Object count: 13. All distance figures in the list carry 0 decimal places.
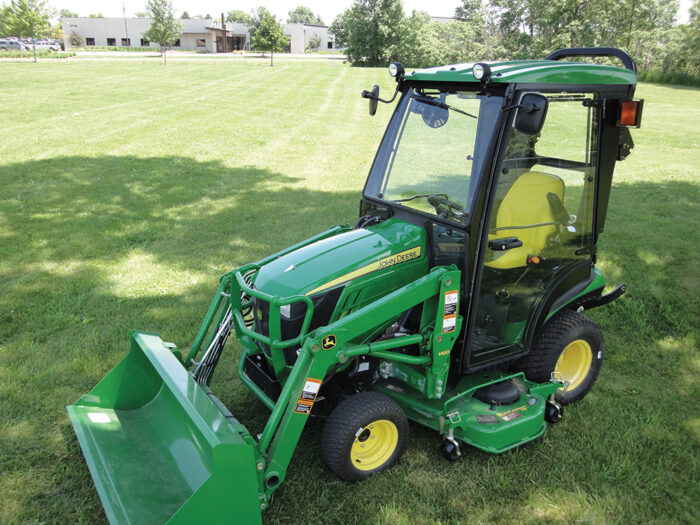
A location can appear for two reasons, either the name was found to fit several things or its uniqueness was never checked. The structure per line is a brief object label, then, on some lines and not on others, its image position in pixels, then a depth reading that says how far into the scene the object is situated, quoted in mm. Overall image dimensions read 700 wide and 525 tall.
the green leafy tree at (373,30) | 48500
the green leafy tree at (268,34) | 40969
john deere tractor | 2951
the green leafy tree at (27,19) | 36594
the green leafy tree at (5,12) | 38388
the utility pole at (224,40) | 78194
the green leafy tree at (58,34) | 82562
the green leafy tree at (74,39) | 72888
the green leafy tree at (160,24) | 42612
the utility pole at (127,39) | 82312
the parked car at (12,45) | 51378
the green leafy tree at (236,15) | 122731
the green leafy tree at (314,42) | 88725
